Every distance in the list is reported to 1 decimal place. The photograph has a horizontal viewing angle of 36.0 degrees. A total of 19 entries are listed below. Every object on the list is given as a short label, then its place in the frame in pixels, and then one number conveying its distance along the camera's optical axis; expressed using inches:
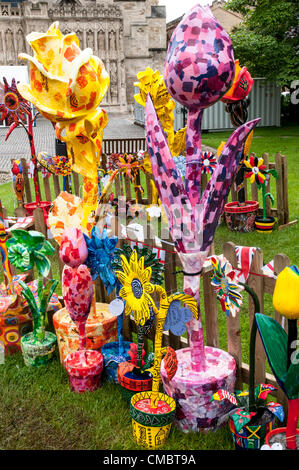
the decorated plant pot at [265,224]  239.3
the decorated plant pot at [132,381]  106.3
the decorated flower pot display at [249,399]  88.3
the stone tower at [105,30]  1272.1
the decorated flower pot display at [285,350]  77.5
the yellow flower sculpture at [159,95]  203.0
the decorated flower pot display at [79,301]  108.5
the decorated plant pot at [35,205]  243.0
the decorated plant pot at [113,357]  118.3
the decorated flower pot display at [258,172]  227.9
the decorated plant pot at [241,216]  238.7
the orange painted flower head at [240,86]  210.4
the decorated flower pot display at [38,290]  124.4
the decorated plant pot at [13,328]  138.9
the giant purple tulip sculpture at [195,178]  83.4
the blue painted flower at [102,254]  108.7
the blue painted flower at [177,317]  90.6
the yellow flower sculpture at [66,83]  121.7
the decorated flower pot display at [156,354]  91.3
